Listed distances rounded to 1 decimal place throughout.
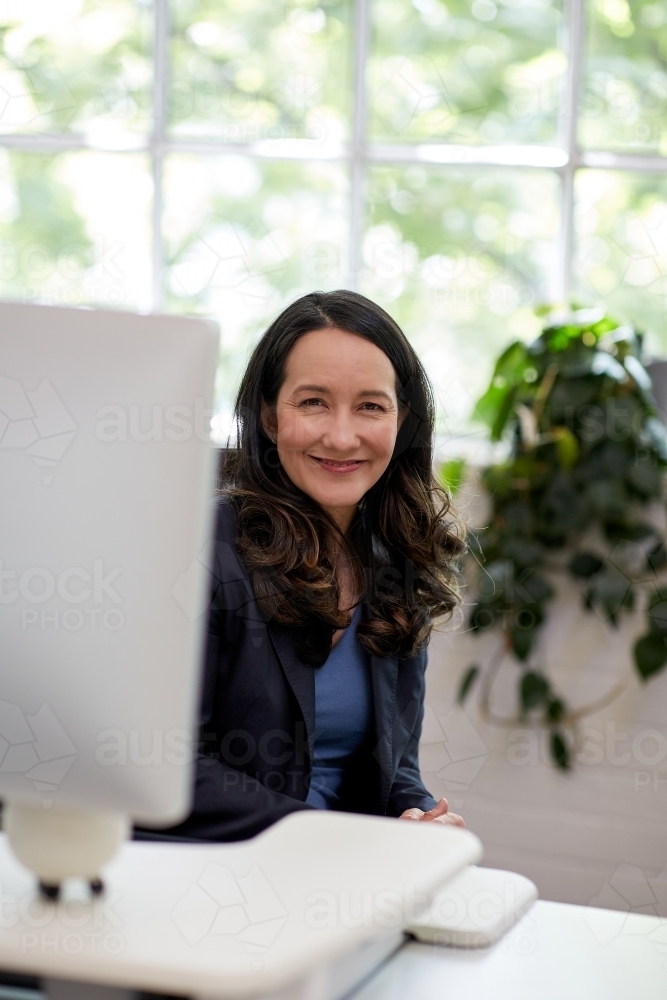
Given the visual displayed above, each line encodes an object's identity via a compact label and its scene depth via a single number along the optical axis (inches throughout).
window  160.9
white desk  74.2
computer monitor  78.7
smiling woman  123.3
